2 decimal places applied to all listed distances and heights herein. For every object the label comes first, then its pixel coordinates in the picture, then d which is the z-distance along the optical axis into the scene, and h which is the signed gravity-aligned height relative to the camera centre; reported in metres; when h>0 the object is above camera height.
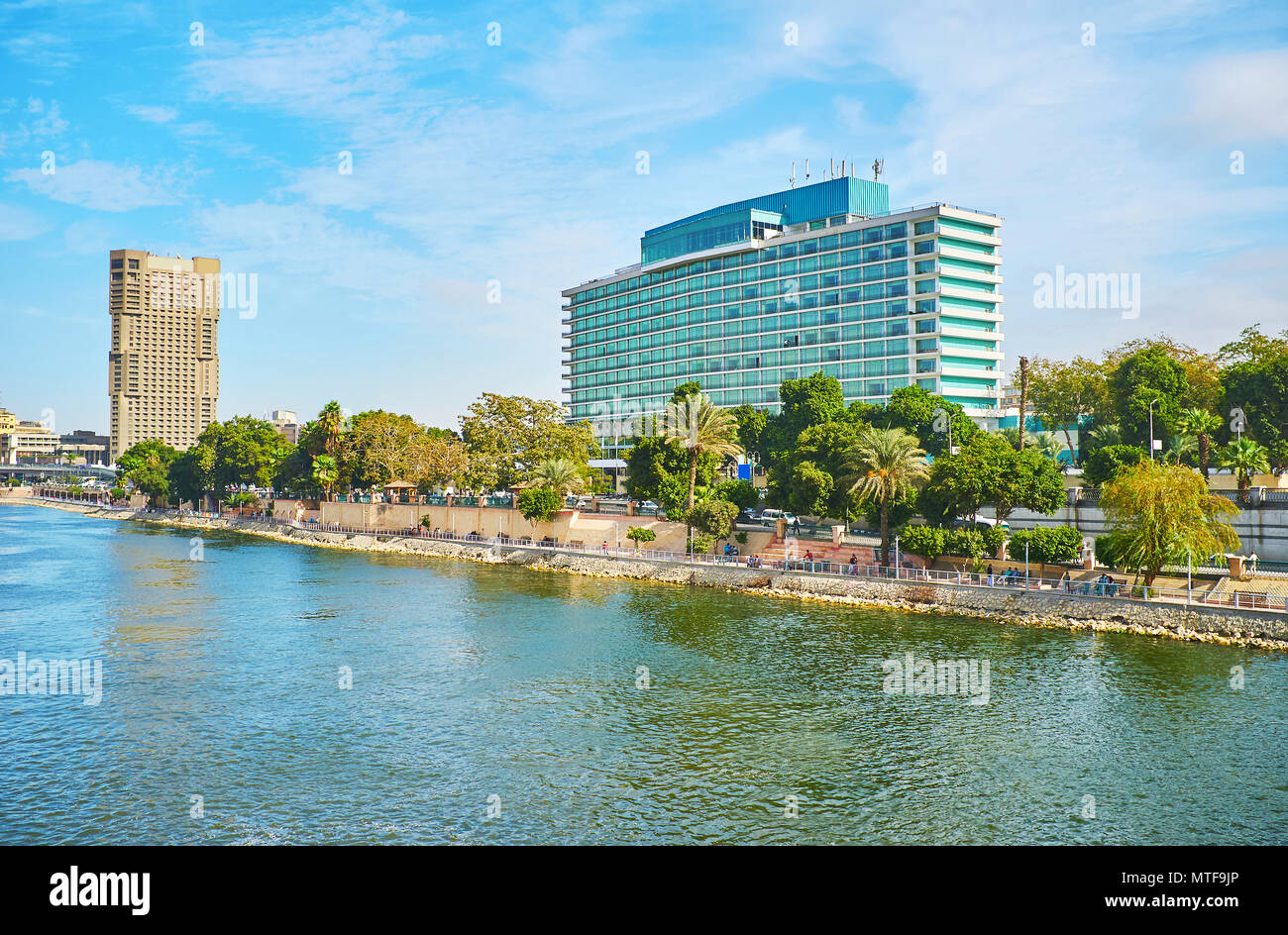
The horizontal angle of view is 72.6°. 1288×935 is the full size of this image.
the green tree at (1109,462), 79.69 +2.33
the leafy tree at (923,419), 97.44 +7.43
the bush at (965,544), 63.72 -4.23
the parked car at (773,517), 86.81 -3.46
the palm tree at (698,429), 84.19 +5.35
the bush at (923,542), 64.81 -4.19
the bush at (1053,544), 61.03 -4.03
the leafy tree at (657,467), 85.12 +1.71
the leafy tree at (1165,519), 52.91 -1.93
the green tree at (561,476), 99.50 +0.74
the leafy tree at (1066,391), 110.50 +12.25
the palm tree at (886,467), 68.50 +1.39
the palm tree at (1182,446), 82.56 +3.93
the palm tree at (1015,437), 103.47 +6.19
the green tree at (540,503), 97.50 -2.31
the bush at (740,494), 83.81 -0.99
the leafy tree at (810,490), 72.50 -0.47
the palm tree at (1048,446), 97.36 +4.63
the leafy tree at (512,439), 105.44 +5.30
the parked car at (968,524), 66.56 -3.03
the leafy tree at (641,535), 86.75 -5.10
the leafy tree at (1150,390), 91.25 +10.36
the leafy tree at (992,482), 64.44 +0.27
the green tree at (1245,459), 70.44 +2.36
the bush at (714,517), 79.94 -3.07
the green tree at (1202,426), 80.06 +5.71
